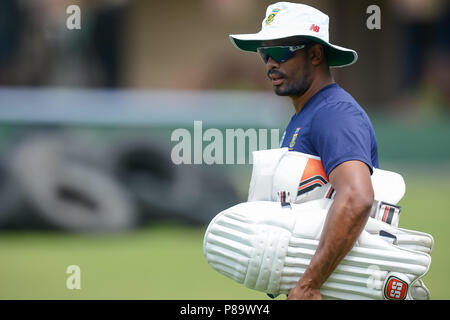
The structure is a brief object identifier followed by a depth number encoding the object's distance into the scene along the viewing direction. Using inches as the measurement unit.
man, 285.7
